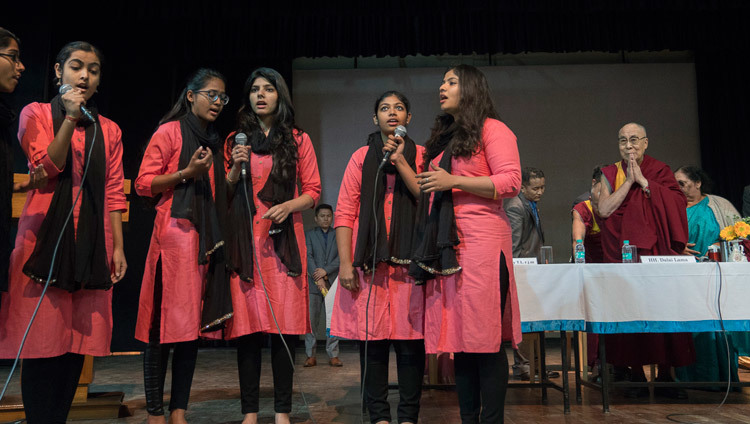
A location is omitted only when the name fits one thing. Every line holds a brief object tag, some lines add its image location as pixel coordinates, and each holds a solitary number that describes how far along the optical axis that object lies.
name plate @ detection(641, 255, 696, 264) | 3.09
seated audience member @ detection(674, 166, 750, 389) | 3.68
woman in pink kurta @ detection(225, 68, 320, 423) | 2.39
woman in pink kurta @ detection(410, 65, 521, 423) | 1.96
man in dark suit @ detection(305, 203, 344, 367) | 5.47
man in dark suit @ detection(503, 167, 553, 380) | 4.41
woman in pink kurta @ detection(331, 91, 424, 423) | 2.30
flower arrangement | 3.26
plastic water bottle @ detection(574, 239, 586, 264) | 3.37
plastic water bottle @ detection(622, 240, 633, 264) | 3.31
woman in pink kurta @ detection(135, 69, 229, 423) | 2.28
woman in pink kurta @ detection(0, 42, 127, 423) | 1.84
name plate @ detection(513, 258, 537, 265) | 3.09
